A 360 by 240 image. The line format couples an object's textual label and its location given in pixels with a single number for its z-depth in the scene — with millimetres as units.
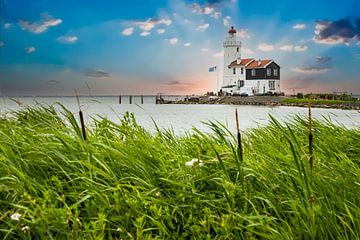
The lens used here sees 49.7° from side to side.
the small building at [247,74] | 74625
